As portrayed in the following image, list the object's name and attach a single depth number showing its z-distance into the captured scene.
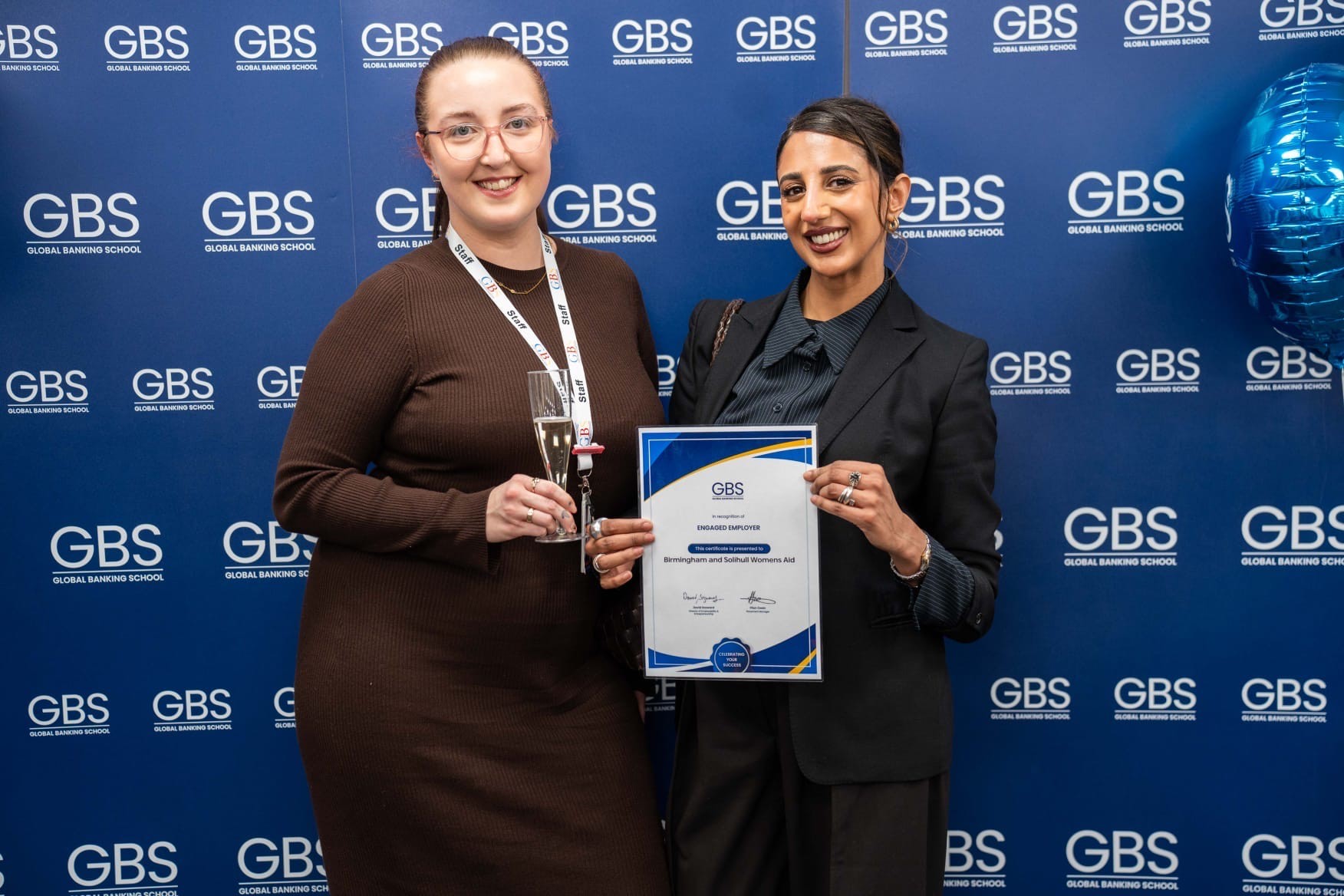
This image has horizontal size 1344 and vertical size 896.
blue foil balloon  1.96
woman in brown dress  1.80
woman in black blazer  1.75
